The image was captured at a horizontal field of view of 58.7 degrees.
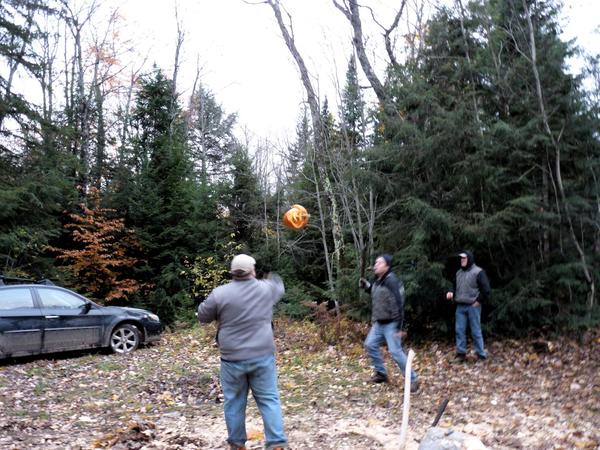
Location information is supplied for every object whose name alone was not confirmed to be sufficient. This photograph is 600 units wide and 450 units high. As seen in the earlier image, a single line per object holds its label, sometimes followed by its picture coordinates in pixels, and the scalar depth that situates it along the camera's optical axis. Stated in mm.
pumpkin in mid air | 12126
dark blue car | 10039
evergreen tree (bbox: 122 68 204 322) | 19031
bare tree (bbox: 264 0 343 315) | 15398
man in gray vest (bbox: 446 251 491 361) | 8500
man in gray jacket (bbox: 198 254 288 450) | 4652
